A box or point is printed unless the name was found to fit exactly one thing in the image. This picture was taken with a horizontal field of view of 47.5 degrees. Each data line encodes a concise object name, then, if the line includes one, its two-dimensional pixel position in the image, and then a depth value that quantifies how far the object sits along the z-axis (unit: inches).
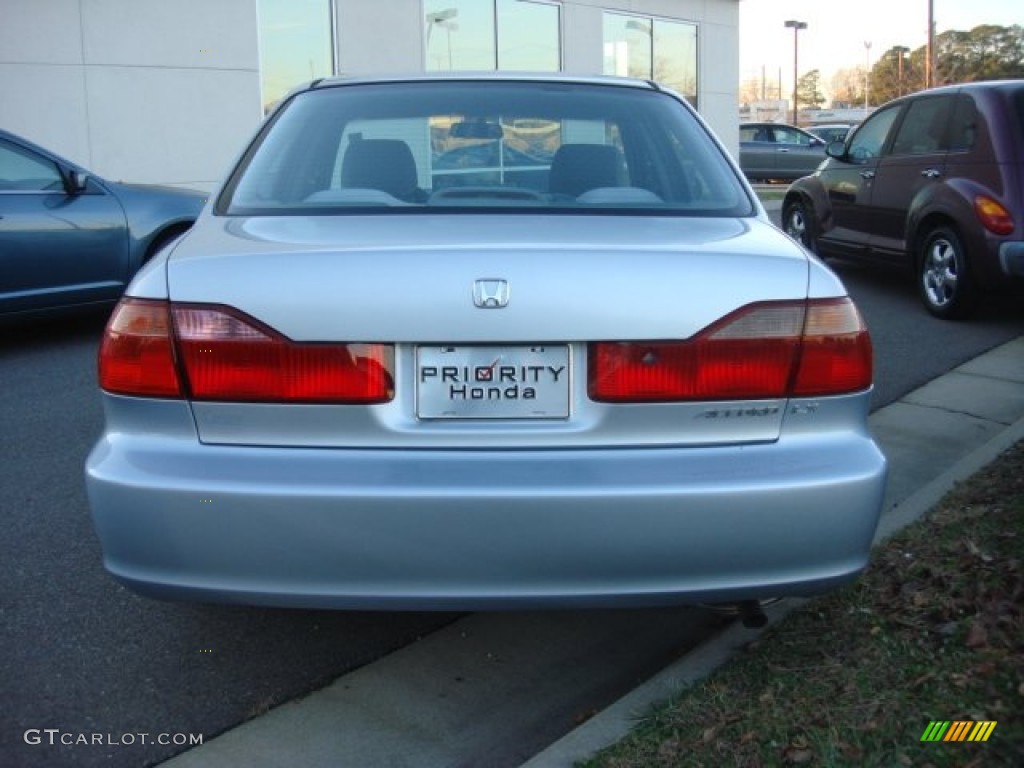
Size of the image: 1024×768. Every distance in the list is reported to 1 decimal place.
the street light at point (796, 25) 2511.1
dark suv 313.1
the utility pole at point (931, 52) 1656.0
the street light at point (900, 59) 3260.3
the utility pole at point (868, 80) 3307.1
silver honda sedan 101.7
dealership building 483.8
